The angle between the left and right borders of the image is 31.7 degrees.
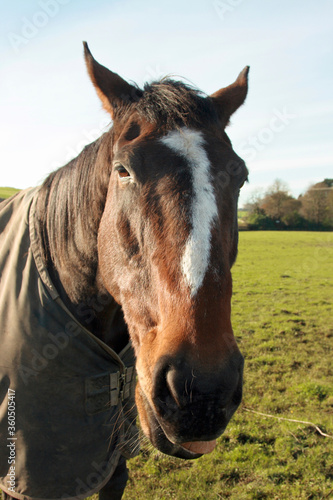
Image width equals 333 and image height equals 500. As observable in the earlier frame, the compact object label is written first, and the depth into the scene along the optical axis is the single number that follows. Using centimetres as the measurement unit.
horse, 88
